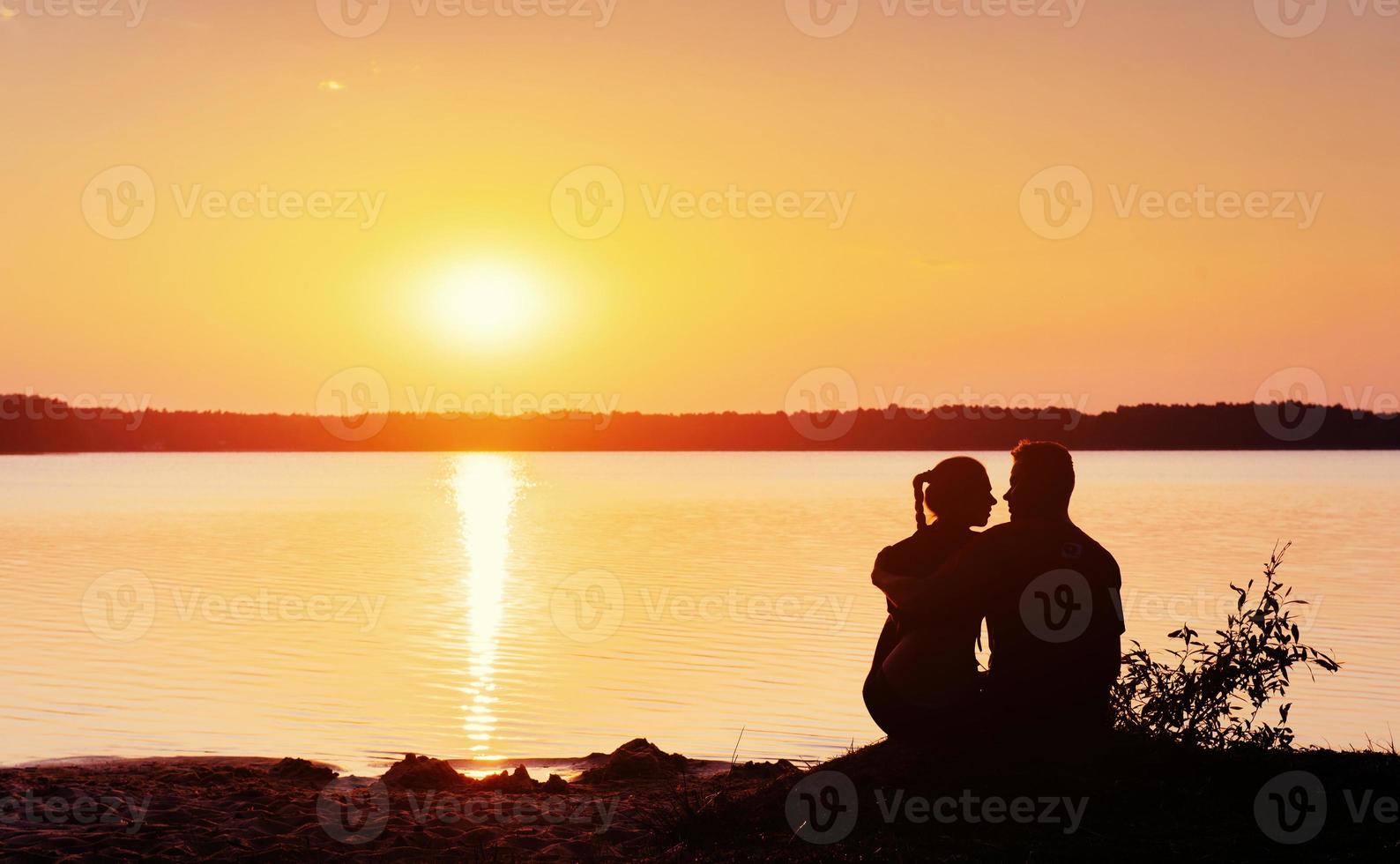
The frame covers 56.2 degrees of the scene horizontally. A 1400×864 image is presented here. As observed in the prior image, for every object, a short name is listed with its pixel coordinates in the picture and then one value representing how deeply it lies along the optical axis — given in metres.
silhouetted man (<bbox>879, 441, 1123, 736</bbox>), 8.22
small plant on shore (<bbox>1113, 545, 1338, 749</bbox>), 10.24
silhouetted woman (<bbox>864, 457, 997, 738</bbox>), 8.49
